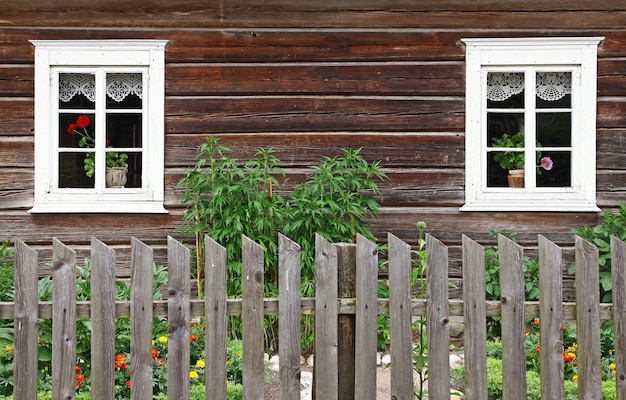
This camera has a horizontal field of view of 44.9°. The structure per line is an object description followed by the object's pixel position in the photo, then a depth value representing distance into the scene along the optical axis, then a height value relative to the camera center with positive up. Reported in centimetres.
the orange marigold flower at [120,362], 452 -99
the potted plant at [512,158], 718 +39
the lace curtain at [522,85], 712 +108
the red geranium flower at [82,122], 716 +71
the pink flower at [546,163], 712 +34
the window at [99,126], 705 +67
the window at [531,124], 700 +71
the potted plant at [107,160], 718 +35
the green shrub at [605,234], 652 -30
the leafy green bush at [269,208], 635 -8
